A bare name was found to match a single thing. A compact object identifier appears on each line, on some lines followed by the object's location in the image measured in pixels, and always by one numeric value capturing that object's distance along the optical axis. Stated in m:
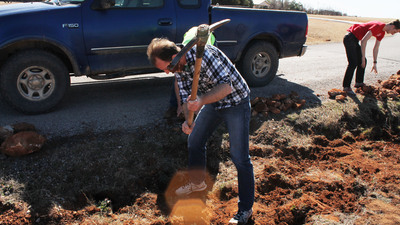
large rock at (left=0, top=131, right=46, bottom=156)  3.88
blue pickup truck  4.72
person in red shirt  6.07
